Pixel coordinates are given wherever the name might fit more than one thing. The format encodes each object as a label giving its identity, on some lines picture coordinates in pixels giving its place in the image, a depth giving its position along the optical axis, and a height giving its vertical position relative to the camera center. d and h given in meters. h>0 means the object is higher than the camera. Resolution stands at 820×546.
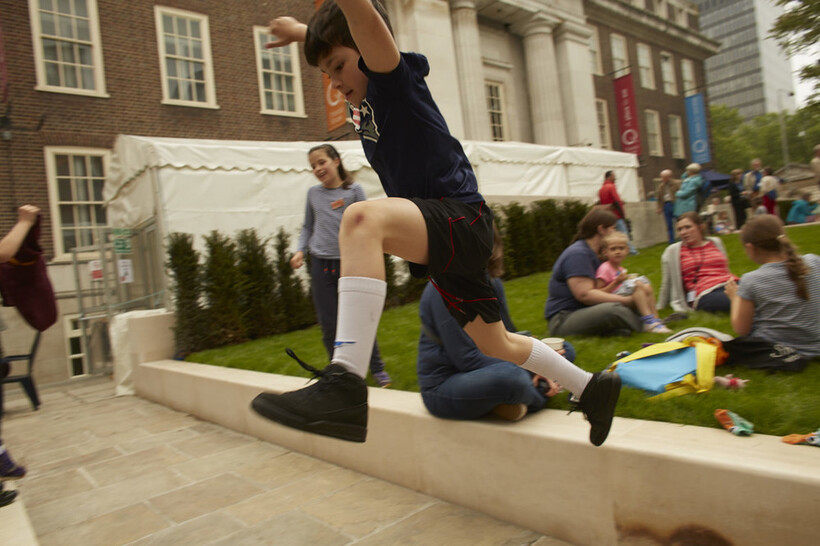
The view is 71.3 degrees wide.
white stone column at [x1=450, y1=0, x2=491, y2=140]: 20.52 +7.13
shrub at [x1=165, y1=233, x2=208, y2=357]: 8.06 +0.08
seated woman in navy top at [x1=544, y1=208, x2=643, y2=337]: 4.57 -0.34
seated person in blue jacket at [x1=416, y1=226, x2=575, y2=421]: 2.92 -0.57
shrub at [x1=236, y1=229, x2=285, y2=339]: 8.67 +0.03
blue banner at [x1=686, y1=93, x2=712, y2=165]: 32.81 +6.79
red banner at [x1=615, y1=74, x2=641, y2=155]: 28.56 +6.92
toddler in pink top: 4.71 -0.24
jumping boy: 1.79 +0.17
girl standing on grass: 4.93 +0.46
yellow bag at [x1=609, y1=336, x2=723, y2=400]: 3.02 -0.65
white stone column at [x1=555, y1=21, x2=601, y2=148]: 24.16 +7.45
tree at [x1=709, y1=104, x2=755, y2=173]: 69.62 +12.34
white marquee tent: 8.96 +1.91
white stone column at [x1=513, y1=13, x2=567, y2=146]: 23.94 +7.69
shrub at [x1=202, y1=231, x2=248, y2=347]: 8.23 +0.03
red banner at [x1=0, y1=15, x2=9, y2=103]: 12.65 +5.28
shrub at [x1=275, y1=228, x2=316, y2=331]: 9.13 -0.17
